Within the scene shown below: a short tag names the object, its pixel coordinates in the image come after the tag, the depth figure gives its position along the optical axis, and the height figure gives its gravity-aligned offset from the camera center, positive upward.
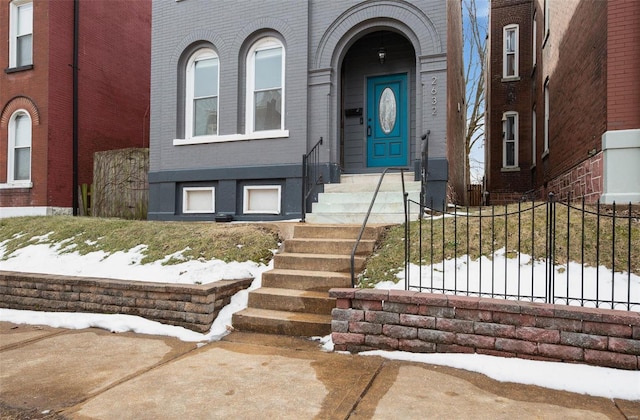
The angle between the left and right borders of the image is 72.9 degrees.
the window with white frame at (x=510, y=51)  17.34 +6.52
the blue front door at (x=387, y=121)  9.59 +2.05
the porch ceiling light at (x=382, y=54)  9.45 +3.46
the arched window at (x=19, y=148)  13.16 +1.83
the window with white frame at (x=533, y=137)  14.63 +2.68
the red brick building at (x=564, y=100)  6.51 +2.54
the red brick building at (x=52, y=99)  12.72 +3.37
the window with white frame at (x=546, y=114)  12.00 +2.79
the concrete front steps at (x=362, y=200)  7.18 +0.20
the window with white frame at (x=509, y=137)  16.92 +3.01
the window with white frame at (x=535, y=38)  14.23 +5.87
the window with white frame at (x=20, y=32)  13.23 +5.42
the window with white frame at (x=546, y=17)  11.86 +5.52
